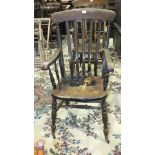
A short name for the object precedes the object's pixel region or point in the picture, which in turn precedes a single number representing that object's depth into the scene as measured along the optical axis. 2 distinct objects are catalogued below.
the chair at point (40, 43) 3.75
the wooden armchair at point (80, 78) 1.96
